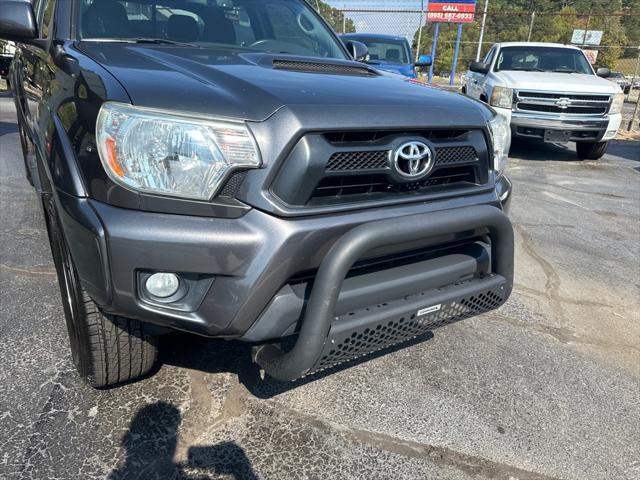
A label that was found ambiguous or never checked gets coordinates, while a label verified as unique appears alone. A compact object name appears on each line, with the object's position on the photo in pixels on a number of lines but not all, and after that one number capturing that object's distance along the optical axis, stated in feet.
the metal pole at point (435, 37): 84.09
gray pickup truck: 5.35
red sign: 86.22
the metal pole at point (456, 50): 84.79
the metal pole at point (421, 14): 67.04
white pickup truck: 25.20
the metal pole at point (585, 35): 73.46
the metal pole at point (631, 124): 39.53
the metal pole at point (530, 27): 80.03
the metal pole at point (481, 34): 87.61
